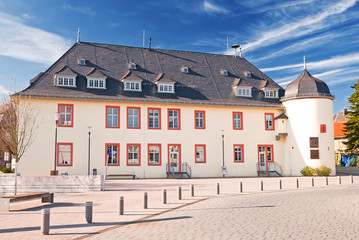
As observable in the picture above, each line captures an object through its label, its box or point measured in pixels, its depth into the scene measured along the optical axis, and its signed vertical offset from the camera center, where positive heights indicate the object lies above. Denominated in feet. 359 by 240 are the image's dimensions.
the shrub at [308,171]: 111.24 -4.12
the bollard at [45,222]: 28.81 -4.89
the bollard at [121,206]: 38.56 -4.94
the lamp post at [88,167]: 99.81 -2.59
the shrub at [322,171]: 110.83 -4.10
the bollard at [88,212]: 33.76 -4.85
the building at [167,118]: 100.27 +11.40
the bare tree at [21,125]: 93.30 +8.37
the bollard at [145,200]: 43.12 -4.85
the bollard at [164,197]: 47.62 -4.97
